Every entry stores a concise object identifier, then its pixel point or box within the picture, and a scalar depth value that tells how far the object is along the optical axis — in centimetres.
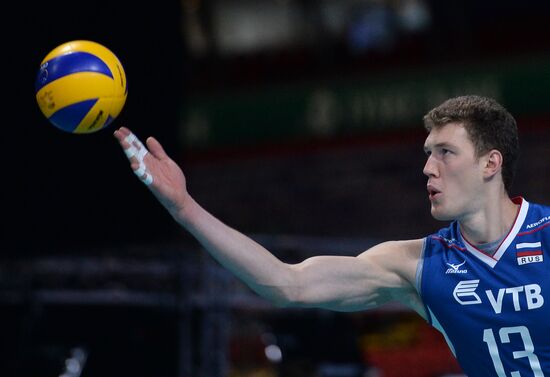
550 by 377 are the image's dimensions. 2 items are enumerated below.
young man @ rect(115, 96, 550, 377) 896
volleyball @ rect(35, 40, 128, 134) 953
